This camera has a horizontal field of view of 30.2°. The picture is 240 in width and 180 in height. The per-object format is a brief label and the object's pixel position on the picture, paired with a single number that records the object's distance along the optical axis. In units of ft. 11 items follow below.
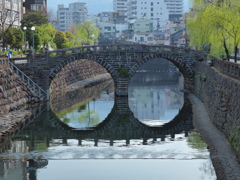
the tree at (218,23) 115.00
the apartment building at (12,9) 226.09
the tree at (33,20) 235.40
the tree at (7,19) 192.95
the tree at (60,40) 262.47
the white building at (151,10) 592.19
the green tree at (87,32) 318.69
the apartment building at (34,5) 326.03
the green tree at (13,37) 196.13
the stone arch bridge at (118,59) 163.02
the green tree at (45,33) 229.86
